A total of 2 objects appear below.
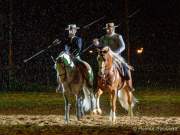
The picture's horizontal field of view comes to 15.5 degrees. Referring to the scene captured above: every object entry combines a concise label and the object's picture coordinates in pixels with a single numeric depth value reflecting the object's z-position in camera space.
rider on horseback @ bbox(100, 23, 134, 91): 20.73
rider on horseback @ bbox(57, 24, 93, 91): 19.98
